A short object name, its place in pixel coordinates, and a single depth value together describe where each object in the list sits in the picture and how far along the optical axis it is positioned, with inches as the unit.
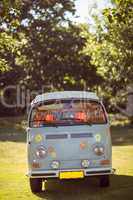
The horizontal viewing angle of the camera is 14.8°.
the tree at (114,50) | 1222.9
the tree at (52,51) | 1660.9
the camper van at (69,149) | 474.3
